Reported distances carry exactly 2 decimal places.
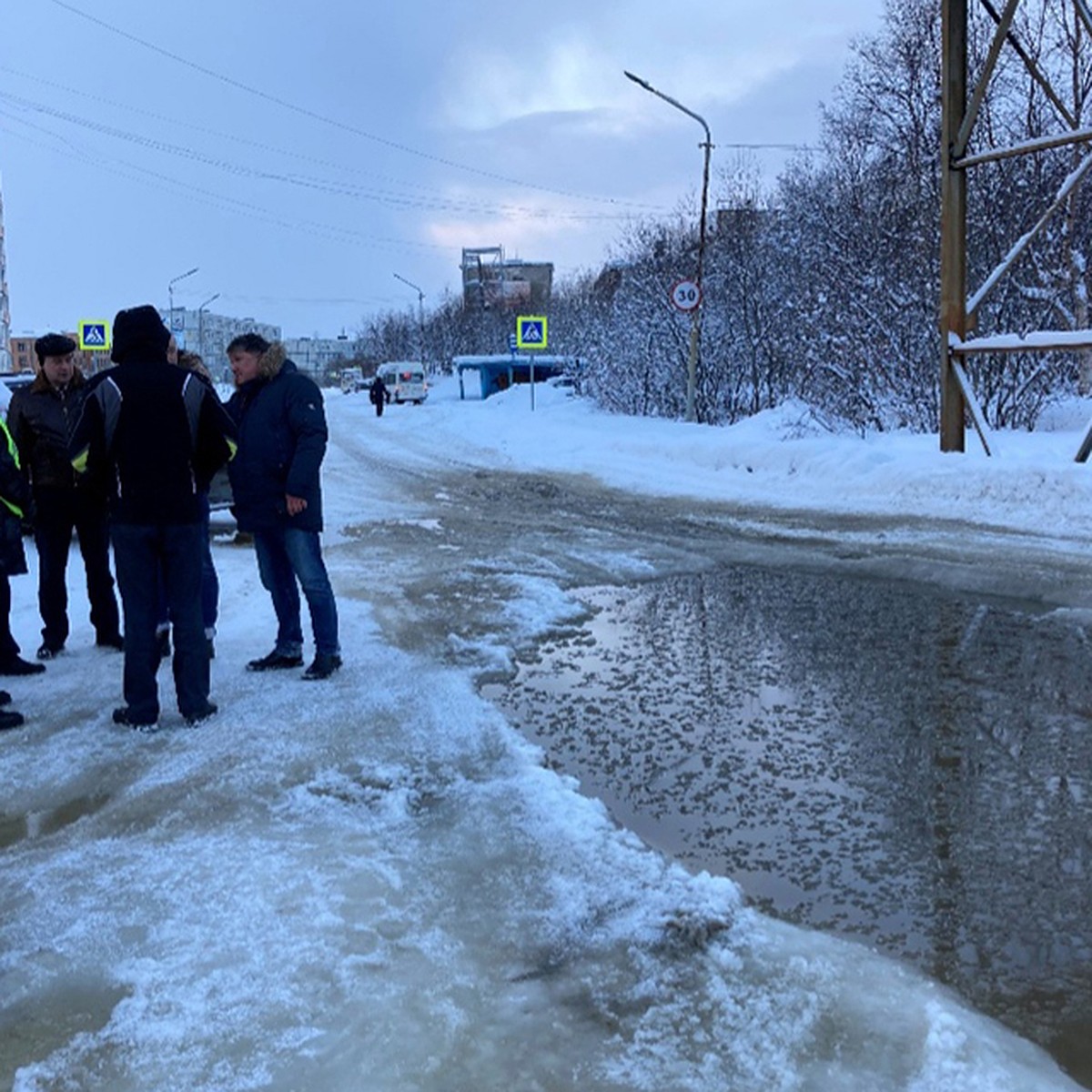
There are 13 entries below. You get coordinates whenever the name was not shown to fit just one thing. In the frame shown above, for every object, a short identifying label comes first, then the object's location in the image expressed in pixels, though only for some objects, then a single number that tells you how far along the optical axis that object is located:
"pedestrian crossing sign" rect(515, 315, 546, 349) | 29.97
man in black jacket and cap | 6.46
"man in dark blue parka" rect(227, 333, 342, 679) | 5.80
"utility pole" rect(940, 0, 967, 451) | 13.68
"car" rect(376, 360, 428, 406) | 62.00
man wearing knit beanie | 4.91
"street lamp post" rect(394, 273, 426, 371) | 99.06
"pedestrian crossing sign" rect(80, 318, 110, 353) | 32.88
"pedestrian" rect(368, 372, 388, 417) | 45.28
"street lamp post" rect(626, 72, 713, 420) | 21.58
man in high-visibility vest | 5.60
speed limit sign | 20.34
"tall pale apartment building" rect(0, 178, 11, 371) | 79.76
